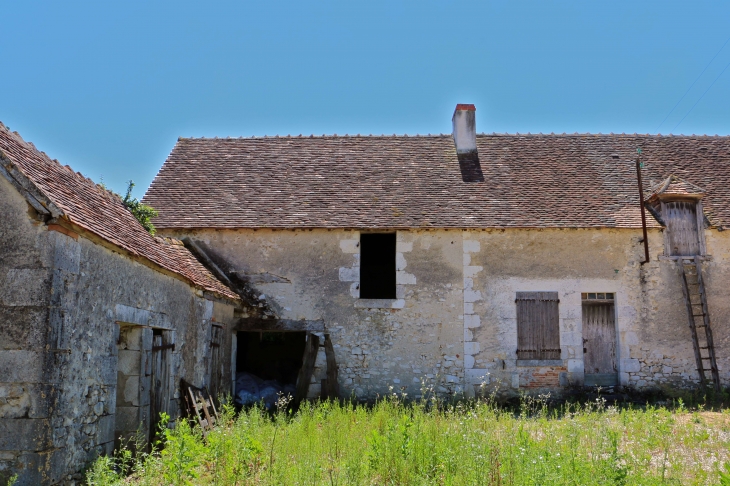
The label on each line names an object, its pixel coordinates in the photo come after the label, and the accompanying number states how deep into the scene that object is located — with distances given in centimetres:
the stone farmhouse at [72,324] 594
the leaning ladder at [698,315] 1209
